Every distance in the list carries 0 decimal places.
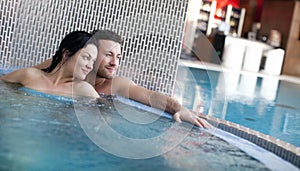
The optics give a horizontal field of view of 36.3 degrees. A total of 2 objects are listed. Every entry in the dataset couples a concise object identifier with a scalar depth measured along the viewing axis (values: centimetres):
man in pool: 363
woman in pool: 347
